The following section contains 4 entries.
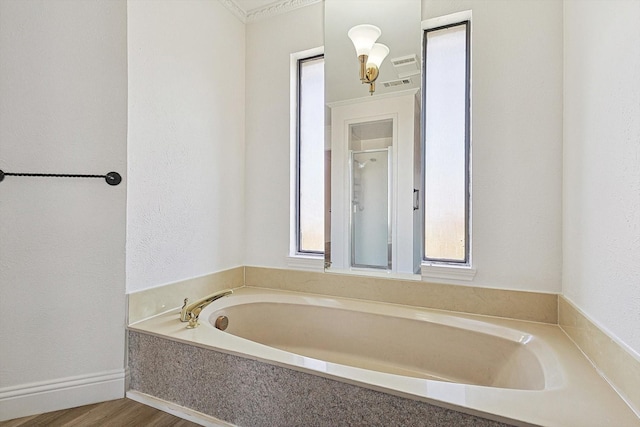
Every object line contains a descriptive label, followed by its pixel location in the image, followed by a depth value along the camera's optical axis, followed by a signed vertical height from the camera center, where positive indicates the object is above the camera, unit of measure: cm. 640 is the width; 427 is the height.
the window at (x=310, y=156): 218 +39
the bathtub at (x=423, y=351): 89 -58
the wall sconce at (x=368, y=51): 189 +99
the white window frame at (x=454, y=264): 167 -30
